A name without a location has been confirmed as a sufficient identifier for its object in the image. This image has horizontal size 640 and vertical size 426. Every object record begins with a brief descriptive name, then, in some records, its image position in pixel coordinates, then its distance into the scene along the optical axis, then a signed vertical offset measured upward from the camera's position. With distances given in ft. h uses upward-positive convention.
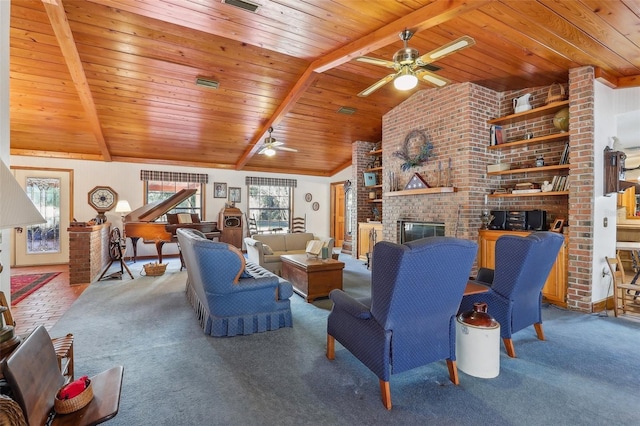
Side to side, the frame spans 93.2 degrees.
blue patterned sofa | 9.19 -2.71
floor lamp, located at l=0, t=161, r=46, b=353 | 3.96 +0.00
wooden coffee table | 13.16 -2.95
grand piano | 17.98 -0.80
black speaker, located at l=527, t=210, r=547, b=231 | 13.38 -0.45
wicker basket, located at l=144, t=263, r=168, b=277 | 17.79 -3.49
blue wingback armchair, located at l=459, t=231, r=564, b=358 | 8.00 -1.88
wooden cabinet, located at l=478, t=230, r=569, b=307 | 12.48 -2.98
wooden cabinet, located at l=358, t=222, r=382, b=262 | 22.38 -1.95
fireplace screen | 16.60 -1.11
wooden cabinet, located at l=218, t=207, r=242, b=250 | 25.40 -1.28
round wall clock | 22.56 +0.95
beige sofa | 16.19 -2.16
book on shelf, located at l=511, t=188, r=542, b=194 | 13.64 +0.89
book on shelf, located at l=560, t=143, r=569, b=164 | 12.89 +2.34
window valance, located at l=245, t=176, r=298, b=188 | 28.50 +2.82
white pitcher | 14.19 +5.06
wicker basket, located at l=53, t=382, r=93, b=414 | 4.20 -2.72
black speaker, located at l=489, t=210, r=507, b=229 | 14.51 -0.44
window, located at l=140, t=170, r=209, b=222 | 24.64 +2.11
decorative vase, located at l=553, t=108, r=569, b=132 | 12.95 +3.90
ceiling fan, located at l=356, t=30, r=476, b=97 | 8.41 +4.48
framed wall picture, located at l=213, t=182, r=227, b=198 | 27.12 +1.86
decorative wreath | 16.98 +3.38
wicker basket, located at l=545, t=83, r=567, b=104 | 13.03 +5.04
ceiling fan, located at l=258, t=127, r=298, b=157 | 17.74 +3.80
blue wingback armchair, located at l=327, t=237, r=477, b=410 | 5.86 -2.05
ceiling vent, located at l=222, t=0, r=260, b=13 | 9.64 +6.67
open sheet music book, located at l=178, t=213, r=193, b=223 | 21.06 -0.52
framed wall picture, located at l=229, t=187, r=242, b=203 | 27.84 +1.44
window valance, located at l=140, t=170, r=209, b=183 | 24.35 +2.85
